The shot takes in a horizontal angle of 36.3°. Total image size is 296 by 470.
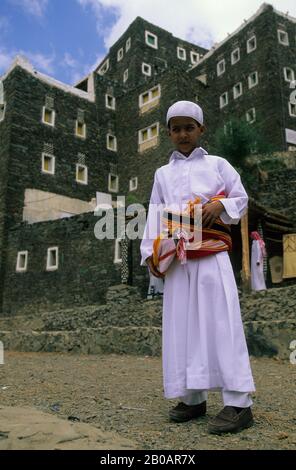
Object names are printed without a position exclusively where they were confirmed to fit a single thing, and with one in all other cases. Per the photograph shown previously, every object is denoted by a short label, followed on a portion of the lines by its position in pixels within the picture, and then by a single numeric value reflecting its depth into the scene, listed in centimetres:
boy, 252
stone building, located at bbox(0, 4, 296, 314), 1844
